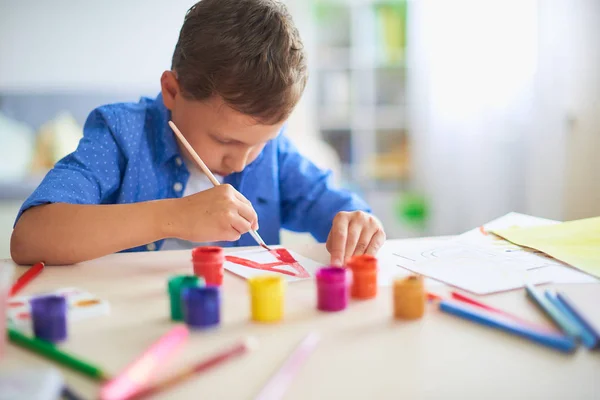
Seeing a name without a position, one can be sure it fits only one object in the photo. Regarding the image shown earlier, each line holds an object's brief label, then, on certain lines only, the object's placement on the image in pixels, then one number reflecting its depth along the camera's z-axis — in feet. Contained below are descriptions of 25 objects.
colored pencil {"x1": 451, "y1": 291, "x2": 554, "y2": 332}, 1.82
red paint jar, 2.28
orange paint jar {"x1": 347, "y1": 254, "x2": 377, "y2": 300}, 2.13
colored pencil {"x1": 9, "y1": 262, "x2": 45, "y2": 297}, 2.23
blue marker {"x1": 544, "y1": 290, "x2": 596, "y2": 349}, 1.65
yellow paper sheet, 2.72
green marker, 1.43
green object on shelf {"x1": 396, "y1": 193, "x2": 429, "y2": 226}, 9.41
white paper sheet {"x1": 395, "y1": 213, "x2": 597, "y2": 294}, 2.36
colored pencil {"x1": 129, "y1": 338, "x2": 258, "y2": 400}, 1.33
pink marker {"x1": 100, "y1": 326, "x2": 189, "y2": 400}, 1.30
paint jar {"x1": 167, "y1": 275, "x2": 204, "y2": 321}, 1.86
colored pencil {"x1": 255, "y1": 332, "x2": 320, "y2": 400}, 1.34
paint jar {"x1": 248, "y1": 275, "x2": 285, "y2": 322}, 1.87
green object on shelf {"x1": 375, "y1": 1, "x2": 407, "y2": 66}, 9.46
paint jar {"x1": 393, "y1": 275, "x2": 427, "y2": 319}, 1.89
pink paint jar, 1.97
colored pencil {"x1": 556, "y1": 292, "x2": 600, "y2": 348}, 1.65
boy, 2.67
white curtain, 8.52
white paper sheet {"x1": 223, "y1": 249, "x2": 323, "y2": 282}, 2.50
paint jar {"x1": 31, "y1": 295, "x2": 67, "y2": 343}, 1.66
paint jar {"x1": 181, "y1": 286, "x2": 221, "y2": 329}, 1.78
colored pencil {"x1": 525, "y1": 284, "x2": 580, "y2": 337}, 1.73
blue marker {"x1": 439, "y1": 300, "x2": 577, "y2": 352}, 1.63
